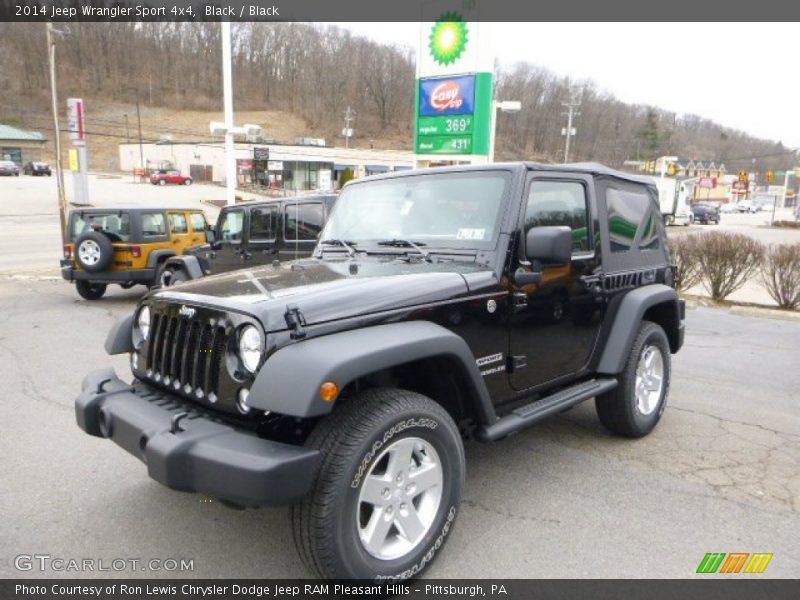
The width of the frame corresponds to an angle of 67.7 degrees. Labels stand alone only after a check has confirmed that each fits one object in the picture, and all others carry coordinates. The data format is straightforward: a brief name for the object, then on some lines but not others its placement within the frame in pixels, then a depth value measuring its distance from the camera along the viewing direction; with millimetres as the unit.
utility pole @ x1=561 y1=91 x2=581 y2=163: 49966
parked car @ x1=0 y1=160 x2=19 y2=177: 61000
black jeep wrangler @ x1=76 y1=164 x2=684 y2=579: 2369
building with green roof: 76000
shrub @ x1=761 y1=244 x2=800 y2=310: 10547
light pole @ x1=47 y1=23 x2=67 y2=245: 16650
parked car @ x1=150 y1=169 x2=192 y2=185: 61781
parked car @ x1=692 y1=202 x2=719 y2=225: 46406
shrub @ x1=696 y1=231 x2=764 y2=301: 11086
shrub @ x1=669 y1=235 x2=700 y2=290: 11781
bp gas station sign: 14711
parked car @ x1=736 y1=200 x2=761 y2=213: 86125
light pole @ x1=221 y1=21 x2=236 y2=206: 16219
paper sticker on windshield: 3451
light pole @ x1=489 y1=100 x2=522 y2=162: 19141
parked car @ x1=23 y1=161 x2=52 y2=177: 64188
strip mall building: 52594
